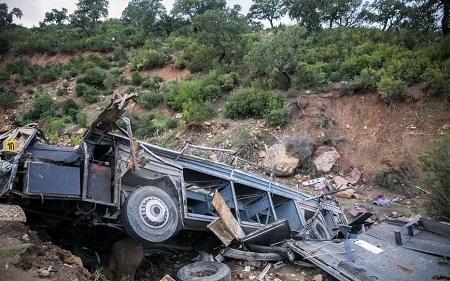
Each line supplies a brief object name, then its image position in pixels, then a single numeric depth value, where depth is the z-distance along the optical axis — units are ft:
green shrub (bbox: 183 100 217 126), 47.03
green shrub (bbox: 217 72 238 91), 56.95
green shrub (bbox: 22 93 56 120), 65.05
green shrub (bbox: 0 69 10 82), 87.85
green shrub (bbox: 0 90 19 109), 73.15
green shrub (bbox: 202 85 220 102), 55.06
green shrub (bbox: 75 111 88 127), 56.11
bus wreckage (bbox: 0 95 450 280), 15.31
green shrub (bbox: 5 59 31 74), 92.68
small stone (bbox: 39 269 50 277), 12.54
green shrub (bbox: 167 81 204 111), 54.08
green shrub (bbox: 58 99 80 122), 63.26
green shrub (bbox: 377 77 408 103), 43.96
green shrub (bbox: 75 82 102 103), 70.08
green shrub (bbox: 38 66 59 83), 86.53
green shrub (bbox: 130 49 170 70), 78.12
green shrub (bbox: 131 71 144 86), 72.64
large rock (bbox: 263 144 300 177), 41.01
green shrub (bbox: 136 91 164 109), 58.29
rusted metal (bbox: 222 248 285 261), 19.54
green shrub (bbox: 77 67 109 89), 77.77
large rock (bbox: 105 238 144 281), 18.40
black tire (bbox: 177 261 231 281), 16.55
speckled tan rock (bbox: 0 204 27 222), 14.28
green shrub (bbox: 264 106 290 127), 46.34
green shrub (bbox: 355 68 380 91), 46.83
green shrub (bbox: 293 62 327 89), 51.13
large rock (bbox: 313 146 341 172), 41.75
